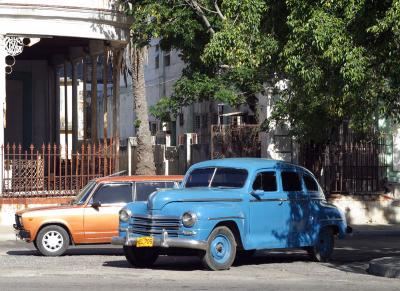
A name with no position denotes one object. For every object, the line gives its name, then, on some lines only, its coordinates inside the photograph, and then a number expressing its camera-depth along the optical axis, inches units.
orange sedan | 754.2
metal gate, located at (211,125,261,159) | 1213.7
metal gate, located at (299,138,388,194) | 1157.1
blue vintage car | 633.0
